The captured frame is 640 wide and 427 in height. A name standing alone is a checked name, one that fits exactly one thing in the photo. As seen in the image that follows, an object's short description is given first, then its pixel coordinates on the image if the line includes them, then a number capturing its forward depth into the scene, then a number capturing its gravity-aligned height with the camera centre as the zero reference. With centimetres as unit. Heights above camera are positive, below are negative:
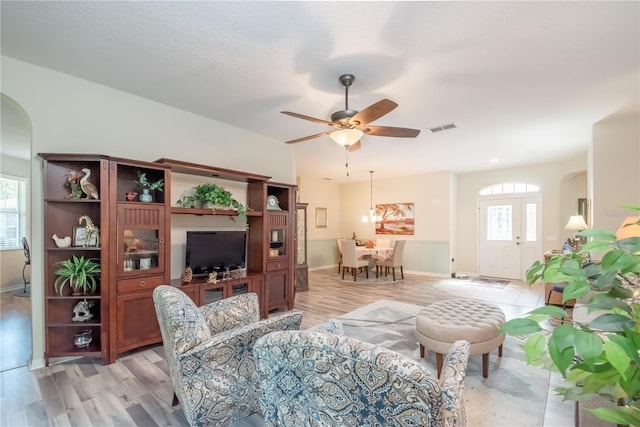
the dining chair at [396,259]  720 -116
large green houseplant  63 -28
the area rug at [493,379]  212 -149
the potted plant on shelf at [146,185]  317 +31
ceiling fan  262 +85
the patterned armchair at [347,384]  101 -67
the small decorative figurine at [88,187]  287 +26
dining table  736 -103
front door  710 -61
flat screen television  372 -51
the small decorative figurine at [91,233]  290 -20
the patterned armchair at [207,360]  178 -93
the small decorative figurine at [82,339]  293 -128
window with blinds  594 +5
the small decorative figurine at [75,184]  287 +29
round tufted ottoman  254 -104
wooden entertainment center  285 -39
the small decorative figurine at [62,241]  281 -27
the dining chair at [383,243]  835 -89
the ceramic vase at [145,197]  318 +18
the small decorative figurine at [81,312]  294 -101
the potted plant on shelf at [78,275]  278 -60
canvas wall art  836 -17
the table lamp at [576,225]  476 -21
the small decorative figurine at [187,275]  357 -77
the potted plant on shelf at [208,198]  367 +19
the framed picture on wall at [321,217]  902 -15
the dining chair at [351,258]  713 -112
